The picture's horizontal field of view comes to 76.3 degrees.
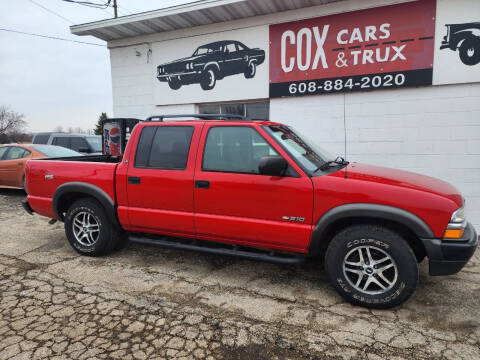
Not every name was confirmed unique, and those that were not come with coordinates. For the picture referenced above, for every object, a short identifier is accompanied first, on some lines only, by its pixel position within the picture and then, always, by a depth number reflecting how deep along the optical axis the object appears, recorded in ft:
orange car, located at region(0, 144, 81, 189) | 27.25
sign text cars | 17.87
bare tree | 149.93
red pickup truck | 9.14
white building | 17.60
